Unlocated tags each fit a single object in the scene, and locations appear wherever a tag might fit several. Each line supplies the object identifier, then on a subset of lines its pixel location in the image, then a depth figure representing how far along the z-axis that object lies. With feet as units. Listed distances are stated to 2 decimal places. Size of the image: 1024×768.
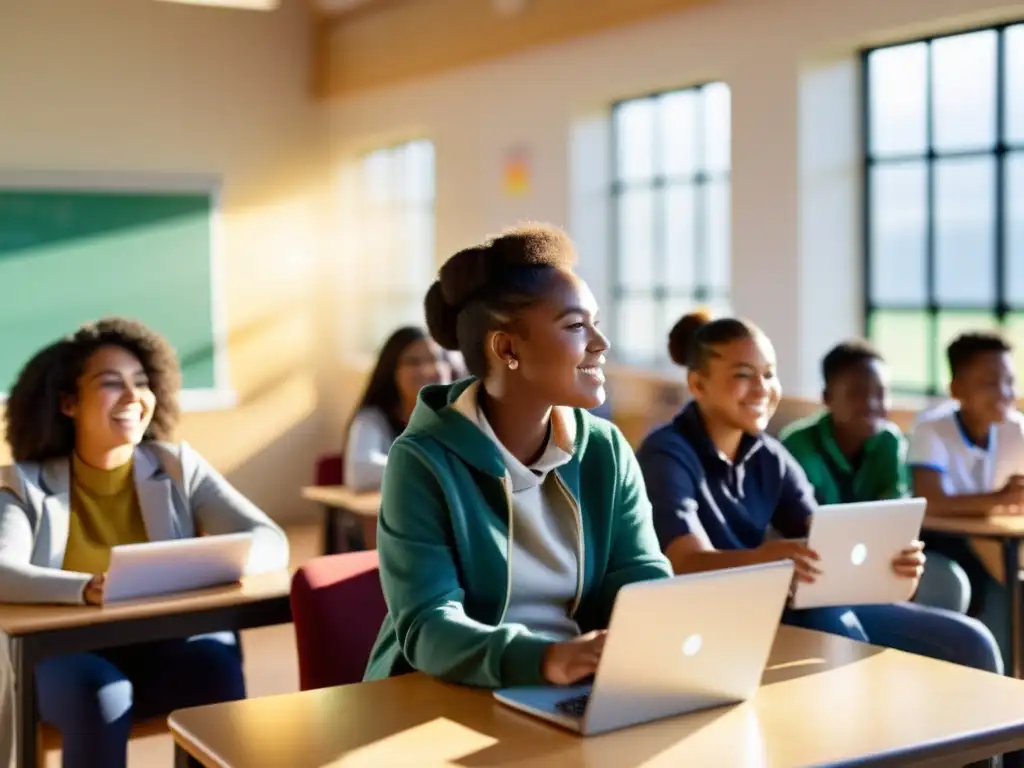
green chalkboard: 25.88
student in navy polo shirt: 10.24
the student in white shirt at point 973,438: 14.25
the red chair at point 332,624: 7.97
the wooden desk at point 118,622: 8.94
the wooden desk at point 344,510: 15.64
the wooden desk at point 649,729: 5.71
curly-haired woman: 10.40
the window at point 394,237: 27.96
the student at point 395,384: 17.22
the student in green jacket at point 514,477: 7.13
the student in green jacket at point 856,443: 13.85
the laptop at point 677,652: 5.73
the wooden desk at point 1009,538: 12.85
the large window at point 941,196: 16.96
